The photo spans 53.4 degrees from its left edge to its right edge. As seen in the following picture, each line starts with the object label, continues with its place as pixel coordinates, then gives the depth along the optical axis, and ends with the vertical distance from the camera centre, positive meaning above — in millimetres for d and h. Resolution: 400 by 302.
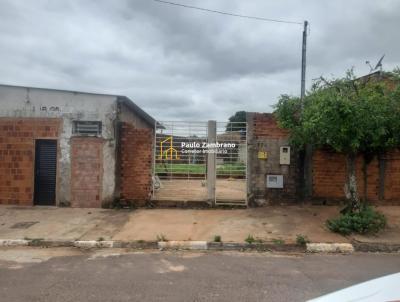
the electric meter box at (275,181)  11289 -404
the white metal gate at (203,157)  11438 +249
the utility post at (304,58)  13109 +3627
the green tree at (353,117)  8094 +1048
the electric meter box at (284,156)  11289 +312
